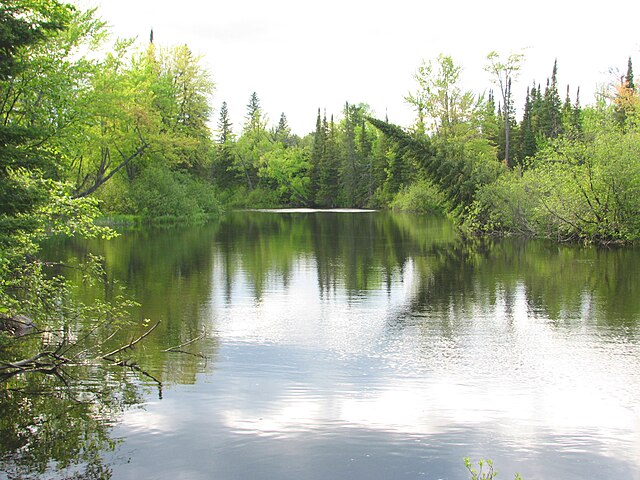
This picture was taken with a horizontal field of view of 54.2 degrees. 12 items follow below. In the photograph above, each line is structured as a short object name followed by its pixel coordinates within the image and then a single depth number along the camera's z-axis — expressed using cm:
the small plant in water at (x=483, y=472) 594
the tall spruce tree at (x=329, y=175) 9439
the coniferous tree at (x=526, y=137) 6856
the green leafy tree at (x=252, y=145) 9269
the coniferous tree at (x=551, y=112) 7201
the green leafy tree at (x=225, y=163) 9219
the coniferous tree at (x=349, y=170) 9325
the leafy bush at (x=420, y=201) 6412
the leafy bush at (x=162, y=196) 4744
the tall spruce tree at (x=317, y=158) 9656
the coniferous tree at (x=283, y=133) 10631
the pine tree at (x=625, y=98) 4588
